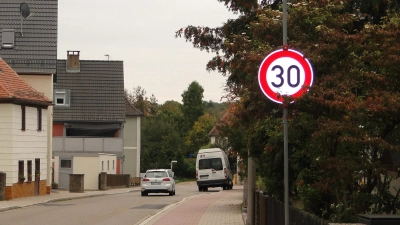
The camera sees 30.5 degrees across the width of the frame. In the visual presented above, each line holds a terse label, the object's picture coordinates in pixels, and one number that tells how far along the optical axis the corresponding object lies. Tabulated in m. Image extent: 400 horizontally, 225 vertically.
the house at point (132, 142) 70.38
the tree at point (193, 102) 132.00
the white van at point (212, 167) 49.84
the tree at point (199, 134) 114.88
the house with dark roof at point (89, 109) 60.19
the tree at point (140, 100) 118.99
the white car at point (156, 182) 40.31
